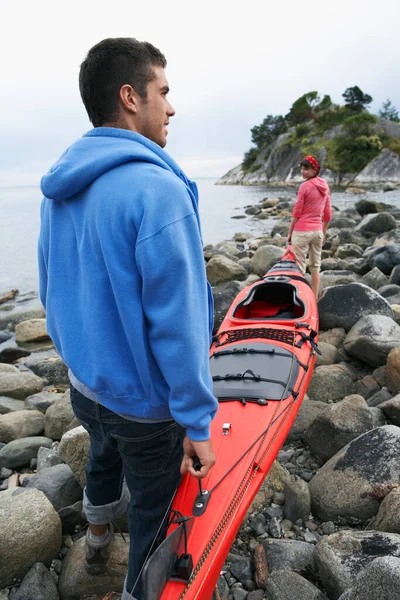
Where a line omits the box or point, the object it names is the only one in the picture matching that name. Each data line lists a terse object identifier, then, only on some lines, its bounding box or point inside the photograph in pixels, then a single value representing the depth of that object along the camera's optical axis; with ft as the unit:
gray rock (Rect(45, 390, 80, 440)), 13.19
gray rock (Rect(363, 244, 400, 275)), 28.14
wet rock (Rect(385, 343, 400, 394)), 12.92
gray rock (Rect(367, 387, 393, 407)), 12.96
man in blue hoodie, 4.33
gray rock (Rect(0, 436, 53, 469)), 11.88
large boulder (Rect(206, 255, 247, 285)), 31.35
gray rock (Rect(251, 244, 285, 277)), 31.50
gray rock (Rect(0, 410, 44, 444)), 13.57
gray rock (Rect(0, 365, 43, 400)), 17.95
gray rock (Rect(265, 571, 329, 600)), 6.79
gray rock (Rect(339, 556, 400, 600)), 5.01
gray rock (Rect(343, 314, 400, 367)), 14.67
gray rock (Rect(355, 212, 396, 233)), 46.09
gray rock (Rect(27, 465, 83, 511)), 9.27
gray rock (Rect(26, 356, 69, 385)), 20.15
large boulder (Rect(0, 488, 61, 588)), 7.58
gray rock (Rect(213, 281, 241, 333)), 22.12
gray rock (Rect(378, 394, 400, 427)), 11.37
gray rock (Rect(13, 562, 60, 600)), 7.33
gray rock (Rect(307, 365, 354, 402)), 13.92
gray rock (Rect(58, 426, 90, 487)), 9.31
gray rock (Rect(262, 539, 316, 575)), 7.68
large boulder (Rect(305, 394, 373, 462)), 10.68
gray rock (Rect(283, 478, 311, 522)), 9.10
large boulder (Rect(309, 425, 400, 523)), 8.80
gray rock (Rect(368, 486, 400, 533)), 7.57
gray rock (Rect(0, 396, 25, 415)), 16.55
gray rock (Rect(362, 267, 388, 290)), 25.32
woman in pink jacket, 21.01
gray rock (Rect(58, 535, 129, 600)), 7.56
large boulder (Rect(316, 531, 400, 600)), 6.74
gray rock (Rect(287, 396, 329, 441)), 11.95
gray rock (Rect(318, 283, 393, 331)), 17.79
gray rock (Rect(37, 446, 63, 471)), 11.27
